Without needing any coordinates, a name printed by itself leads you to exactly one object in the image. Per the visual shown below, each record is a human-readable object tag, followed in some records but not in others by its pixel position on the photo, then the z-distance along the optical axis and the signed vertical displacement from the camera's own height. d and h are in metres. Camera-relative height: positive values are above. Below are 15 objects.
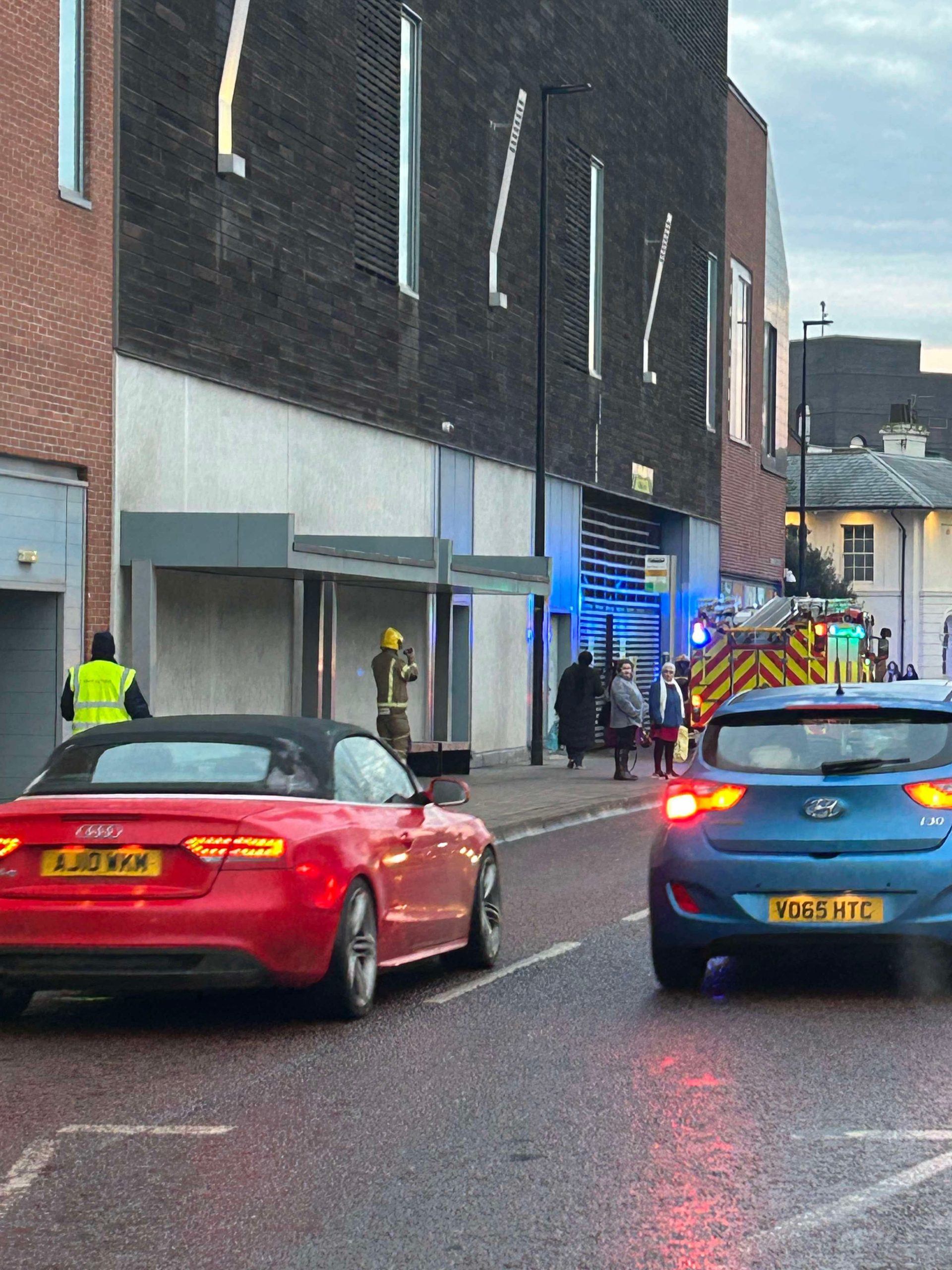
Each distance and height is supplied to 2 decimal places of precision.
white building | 79.44 +3.54
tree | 76.31 +2.19
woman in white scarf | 27.80 -0.95
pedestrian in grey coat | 27.91 -1.08
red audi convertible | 8.55 -0.99
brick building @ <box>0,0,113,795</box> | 18.47 +2.47
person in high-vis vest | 15.84 -0.46
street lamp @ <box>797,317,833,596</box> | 54.75 +3.33
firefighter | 23.12 -0.56
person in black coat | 30.36 -1.02
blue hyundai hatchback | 9.55 -0.91
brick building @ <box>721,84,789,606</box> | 47.59 +6.23
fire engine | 35.62 -0.25
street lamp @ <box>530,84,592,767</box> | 29.11 +2.70
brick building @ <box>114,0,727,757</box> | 21.02 +3.66
